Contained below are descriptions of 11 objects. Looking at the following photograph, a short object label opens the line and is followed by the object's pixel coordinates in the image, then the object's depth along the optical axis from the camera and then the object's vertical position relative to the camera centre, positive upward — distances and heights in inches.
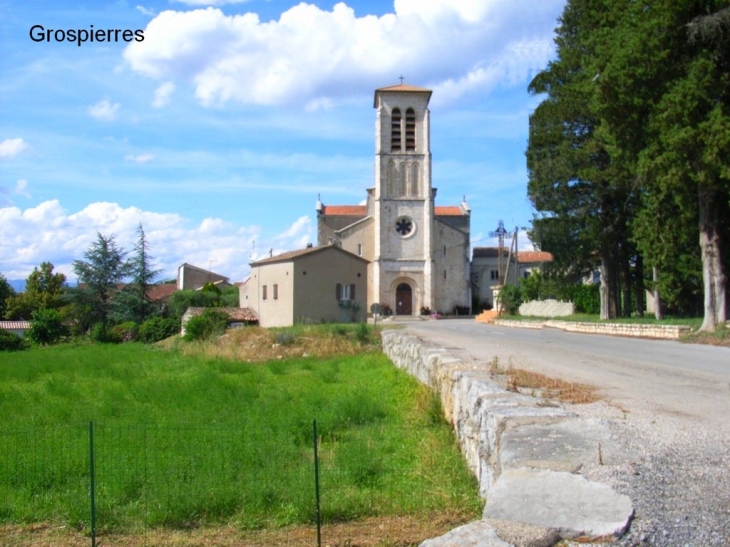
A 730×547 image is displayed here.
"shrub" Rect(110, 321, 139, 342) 1692.9 -53.9
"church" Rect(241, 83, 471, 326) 2674.7 +280.7
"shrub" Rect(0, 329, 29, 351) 1379.2 -61.1
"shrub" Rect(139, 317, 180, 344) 1662.4 -48.8
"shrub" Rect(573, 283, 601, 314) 1872.5 +15.7
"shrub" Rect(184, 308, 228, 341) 1182.9 -31.2
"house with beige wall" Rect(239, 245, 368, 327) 1539.1 +43.2
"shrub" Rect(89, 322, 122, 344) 1614.2 -58.3
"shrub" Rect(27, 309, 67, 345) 1656.0 -43.3
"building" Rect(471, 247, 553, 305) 3105.3 +156.1
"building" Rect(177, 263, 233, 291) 3292.3 +142.0
